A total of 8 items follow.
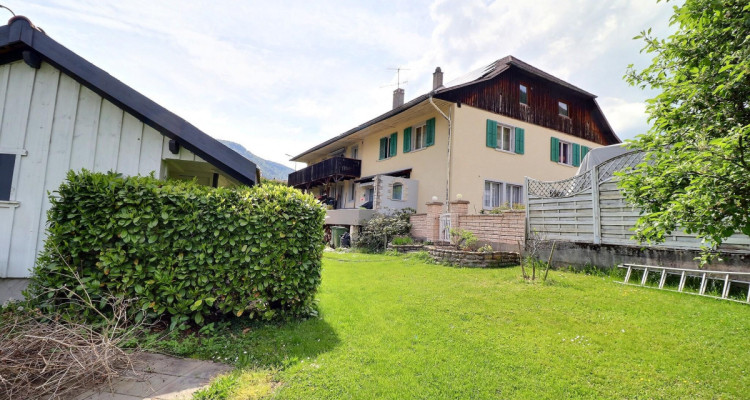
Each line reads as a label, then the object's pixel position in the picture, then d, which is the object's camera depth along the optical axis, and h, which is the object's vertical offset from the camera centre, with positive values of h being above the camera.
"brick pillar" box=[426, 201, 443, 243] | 12.88 +0.42
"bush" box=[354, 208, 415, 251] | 14.62 -0.10
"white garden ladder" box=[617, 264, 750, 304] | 4.99 -0.57
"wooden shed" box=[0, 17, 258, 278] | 4.55 +1.21
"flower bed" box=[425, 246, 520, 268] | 8.62 -0.72
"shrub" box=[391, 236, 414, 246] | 13.48 -0.52
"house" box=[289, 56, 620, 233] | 15.33 +5.14
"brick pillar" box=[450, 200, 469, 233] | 11.64 +0.75
